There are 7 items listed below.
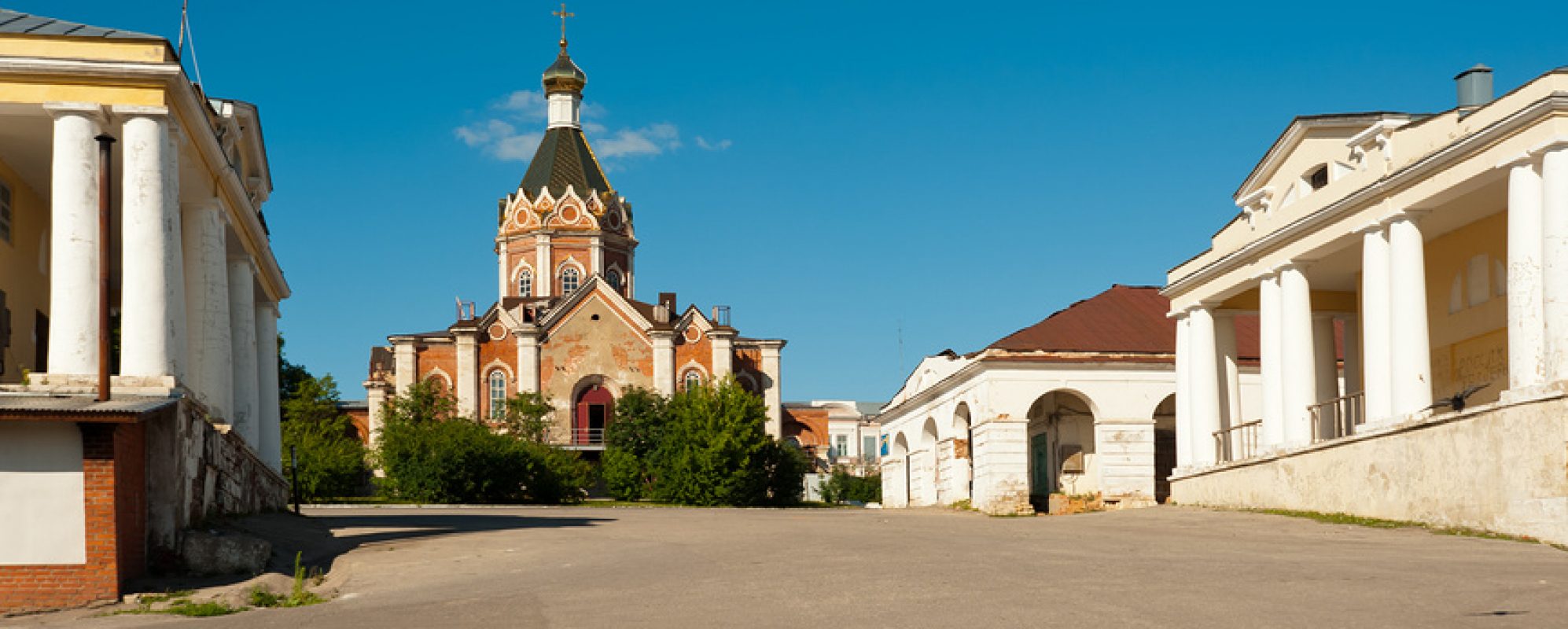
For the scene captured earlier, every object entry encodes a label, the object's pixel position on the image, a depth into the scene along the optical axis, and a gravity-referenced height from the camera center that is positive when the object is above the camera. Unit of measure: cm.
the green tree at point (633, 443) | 5869 -65
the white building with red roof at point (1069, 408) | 3791 +22
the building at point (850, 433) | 8569 -66
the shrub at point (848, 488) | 6812 -278
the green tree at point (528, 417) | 6431 +45
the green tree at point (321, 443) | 5194 -39
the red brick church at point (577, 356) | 6750 +296
